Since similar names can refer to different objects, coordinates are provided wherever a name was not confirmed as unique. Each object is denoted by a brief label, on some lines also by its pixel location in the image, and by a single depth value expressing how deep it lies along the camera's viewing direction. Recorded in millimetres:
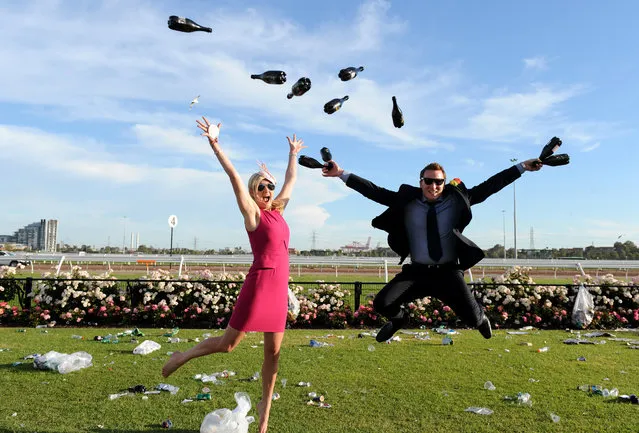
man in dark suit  4691
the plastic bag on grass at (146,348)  7791
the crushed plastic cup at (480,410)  5053
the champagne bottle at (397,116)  4914
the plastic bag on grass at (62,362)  6482
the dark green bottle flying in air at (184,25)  4398
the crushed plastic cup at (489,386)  5959
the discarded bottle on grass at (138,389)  5661
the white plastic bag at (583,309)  11188
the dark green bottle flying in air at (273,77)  4828
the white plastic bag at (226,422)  4207
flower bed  10953
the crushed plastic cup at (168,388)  5645
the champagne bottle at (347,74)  4988
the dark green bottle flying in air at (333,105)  4926
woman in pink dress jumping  4176
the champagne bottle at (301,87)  4781
